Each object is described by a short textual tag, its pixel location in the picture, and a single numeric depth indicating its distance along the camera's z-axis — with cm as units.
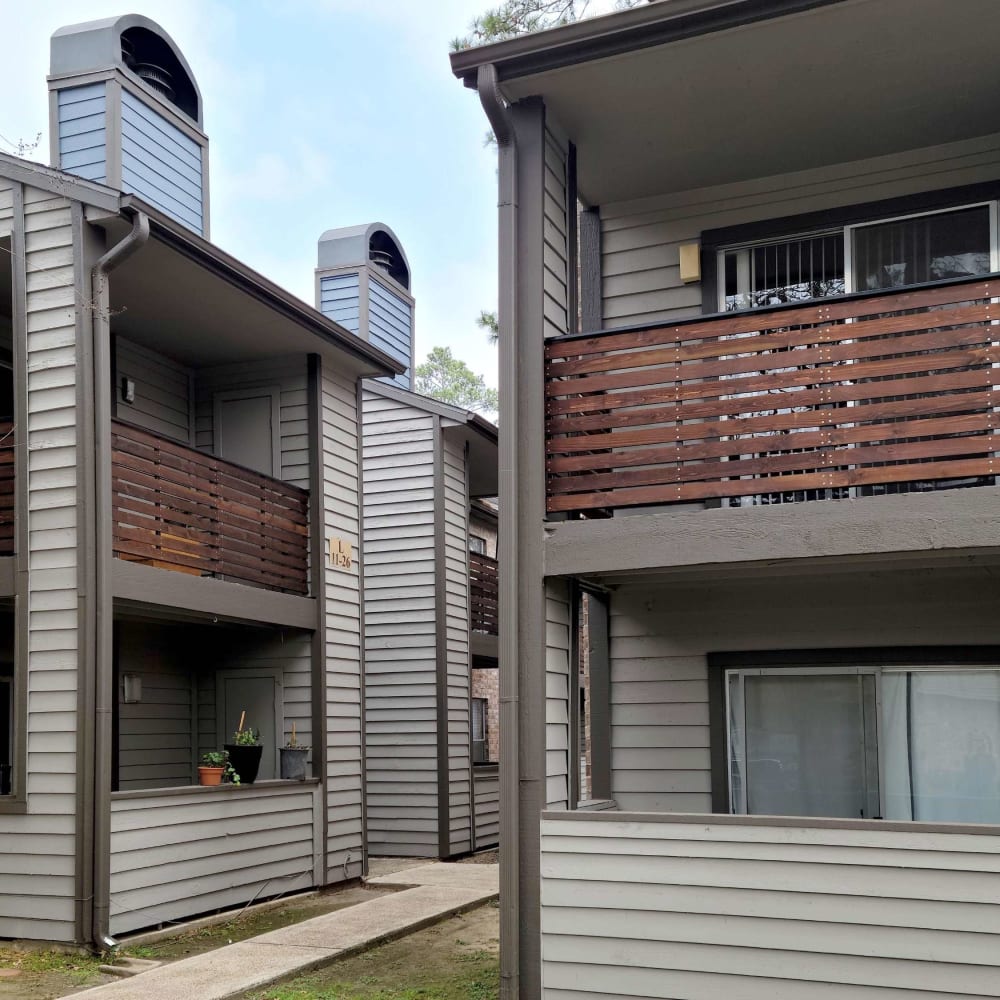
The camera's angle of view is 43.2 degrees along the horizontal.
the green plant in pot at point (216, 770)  1097
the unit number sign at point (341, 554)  1290
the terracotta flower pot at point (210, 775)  1096
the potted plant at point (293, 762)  1195
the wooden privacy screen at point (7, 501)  973
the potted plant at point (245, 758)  1157
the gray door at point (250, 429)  1285
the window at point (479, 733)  1931
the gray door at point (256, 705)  1245
